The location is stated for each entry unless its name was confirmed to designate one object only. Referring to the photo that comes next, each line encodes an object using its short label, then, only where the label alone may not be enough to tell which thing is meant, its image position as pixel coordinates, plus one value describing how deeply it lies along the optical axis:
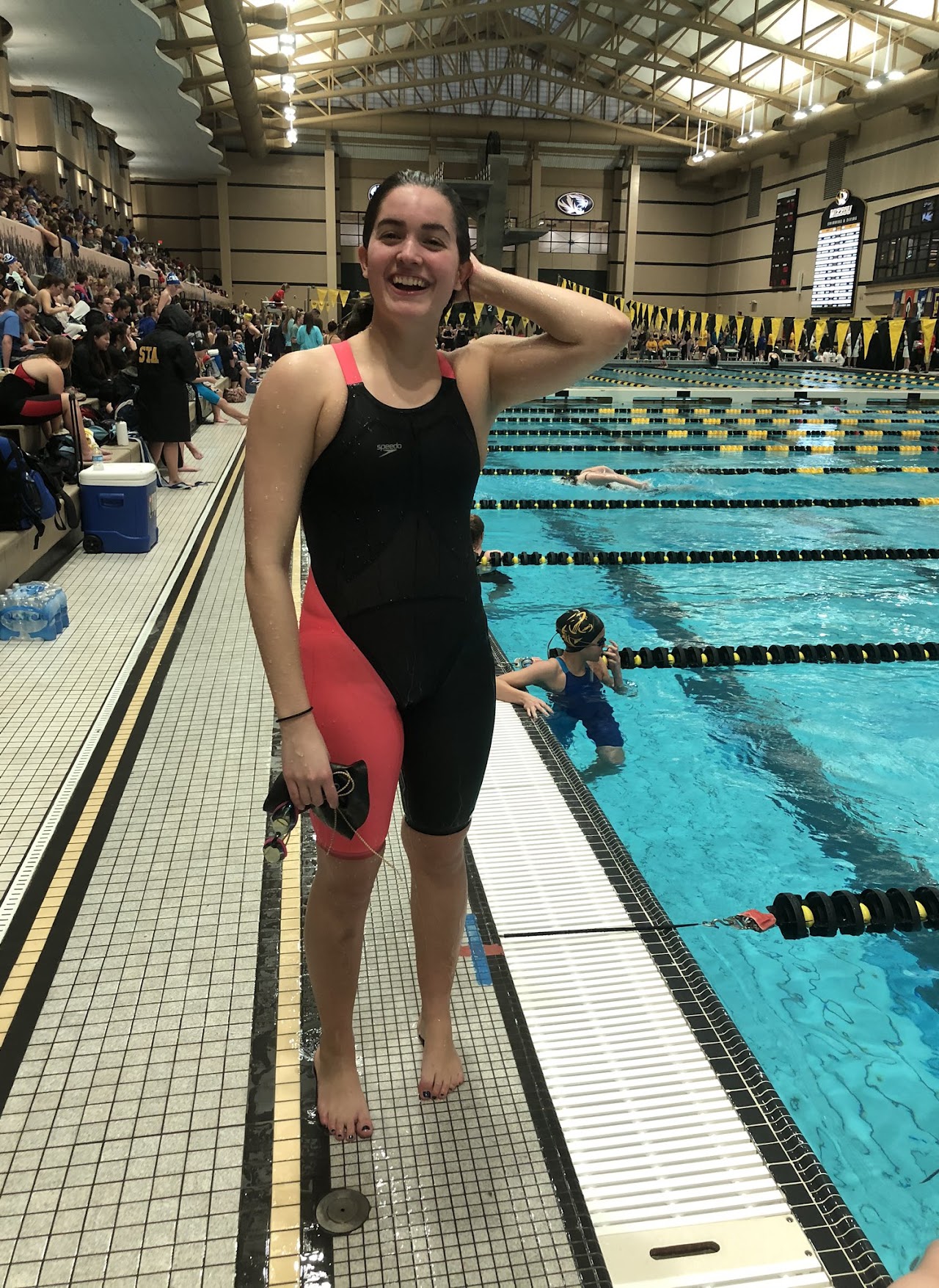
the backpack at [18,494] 4.33
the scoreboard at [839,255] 26.56
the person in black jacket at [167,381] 6.79
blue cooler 5.20
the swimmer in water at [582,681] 3.79
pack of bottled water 3.88
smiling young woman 1.29
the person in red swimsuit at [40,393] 5.04
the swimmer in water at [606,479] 9.55
